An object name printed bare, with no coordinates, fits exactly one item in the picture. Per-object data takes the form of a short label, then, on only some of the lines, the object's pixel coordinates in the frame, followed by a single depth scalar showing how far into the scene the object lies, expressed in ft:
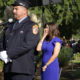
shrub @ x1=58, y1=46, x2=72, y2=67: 63.86
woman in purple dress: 24.94
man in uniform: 15.85
